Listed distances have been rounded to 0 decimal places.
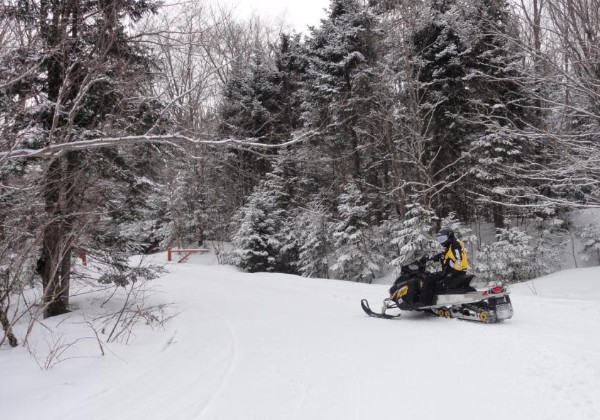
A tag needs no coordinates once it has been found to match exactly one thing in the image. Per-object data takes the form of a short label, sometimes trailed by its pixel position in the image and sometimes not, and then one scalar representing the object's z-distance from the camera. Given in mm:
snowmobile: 6379
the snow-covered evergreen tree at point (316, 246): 19453
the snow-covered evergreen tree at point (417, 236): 15047
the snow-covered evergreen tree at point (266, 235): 20516
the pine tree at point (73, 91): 4234
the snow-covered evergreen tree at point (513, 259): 14961
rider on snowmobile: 7023
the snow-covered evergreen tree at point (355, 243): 17453
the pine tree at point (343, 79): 18953
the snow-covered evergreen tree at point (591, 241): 15766
